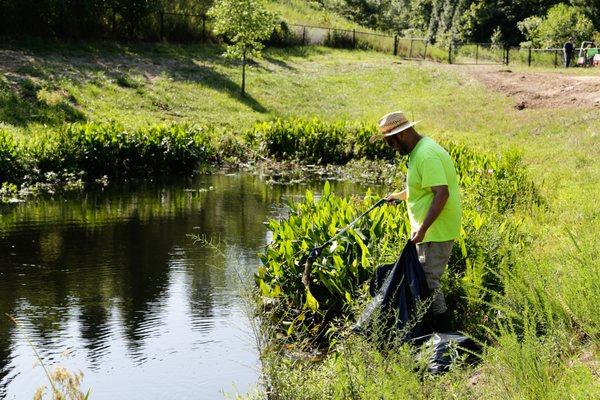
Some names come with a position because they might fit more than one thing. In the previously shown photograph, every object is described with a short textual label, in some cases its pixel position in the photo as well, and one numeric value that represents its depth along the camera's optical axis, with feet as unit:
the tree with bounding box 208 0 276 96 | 114.62
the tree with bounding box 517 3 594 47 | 204.85
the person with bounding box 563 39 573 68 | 150.92
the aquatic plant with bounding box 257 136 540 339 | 31.30
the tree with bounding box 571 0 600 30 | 215.31
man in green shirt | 25.68
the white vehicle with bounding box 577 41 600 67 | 157.79
